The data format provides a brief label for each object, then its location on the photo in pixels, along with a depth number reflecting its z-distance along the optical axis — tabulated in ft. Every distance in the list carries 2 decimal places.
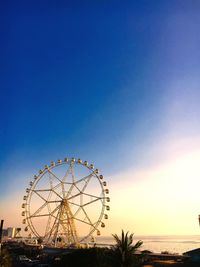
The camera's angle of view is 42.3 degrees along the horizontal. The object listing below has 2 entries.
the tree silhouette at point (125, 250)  54.80
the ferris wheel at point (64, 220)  163.63
